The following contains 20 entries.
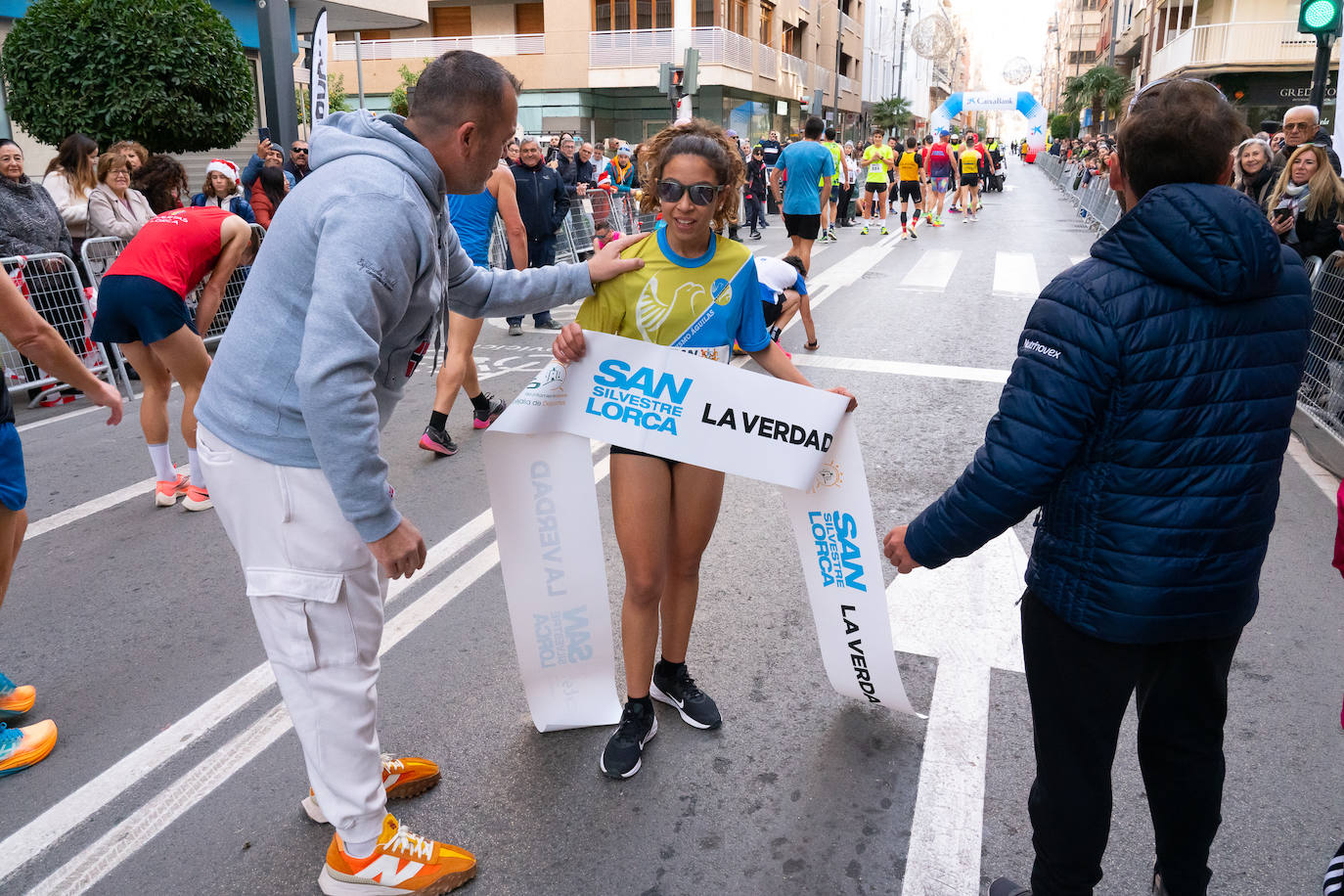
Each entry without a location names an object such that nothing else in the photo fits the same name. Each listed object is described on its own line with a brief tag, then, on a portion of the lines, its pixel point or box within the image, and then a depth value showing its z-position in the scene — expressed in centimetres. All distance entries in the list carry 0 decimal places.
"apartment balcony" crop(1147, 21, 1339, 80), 3359
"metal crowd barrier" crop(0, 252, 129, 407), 770
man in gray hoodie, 205
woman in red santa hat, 970
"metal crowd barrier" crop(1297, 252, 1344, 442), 642
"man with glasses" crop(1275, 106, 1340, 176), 880
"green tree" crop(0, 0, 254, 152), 1067
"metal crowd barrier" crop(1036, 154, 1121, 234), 2084
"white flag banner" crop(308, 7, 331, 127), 1227
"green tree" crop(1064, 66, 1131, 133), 5419
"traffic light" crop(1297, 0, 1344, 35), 824
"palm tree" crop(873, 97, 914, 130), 7175
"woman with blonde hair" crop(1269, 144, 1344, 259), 735
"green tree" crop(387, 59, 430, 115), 3336
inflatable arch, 6962
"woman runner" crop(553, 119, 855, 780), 289
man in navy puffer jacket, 186
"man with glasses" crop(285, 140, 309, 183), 1222
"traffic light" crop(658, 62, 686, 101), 2100
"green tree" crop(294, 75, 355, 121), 3432
